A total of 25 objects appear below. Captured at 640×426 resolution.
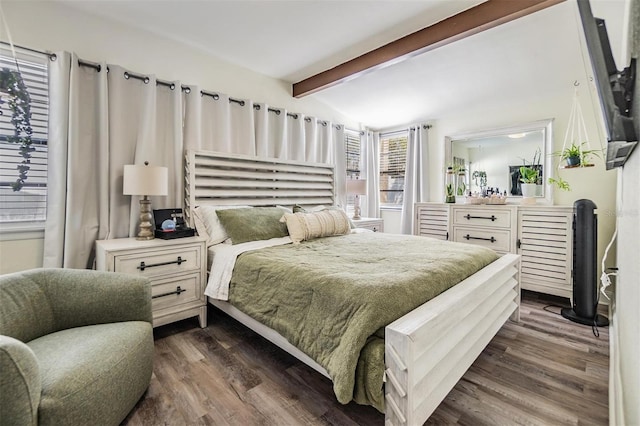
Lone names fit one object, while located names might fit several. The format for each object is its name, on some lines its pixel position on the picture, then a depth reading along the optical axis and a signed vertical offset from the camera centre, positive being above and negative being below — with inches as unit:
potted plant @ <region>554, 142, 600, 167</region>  99.7 +22.6
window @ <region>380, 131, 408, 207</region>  197.3 +33.4
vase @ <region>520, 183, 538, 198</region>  139.2 +13.2
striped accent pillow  108.1 -4.0
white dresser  117.6 -8.3
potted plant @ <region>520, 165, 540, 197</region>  139.2 +17.1
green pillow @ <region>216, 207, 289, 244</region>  103.3 -4.0
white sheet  88.4 -16.3
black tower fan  99.7 -16.8
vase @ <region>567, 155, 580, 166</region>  99.3 +19.3
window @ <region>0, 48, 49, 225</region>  82.1 +17.5
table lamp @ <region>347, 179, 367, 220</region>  174.2 +16.5
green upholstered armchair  39.1 -24.2
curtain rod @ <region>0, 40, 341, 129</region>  86.3 +48.6
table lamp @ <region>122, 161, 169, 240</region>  90.8 +8.6
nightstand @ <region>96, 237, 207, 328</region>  83.3 -16.8
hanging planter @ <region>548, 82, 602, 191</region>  123.5 +35.1
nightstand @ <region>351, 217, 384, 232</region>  162.3 -5.2
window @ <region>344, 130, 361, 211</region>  191.3 +39.7
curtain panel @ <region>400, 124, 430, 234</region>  176.2 +25.8
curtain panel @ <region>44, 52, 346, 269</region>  87.4 +26.8
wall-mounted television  33.2 +15.7
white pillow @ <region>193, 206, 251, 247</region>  106.0 -4.2
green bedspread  49.9 -16.4
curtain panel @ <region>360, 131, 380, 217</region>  195.3 +28.9
